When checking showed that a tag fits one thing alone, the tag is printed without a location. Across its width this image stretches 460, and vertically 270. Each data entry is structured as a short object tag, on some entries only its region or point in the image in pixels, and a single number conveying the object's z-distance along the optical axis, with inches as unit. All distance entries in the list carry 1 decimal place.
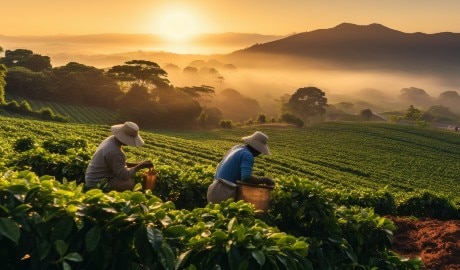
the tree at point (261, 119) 2892.5
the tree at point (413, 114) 4328.2
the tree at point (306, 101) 4343.5
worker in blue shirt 267.0
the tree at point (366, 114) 4958.2
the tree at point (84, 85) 2810.0
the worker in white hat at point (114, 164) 297.7
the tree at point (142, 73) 2967.5
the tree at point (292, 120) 2805.1
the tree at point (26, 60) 3430.1
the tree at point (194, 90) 3444.9
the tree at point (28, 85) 2723.9
